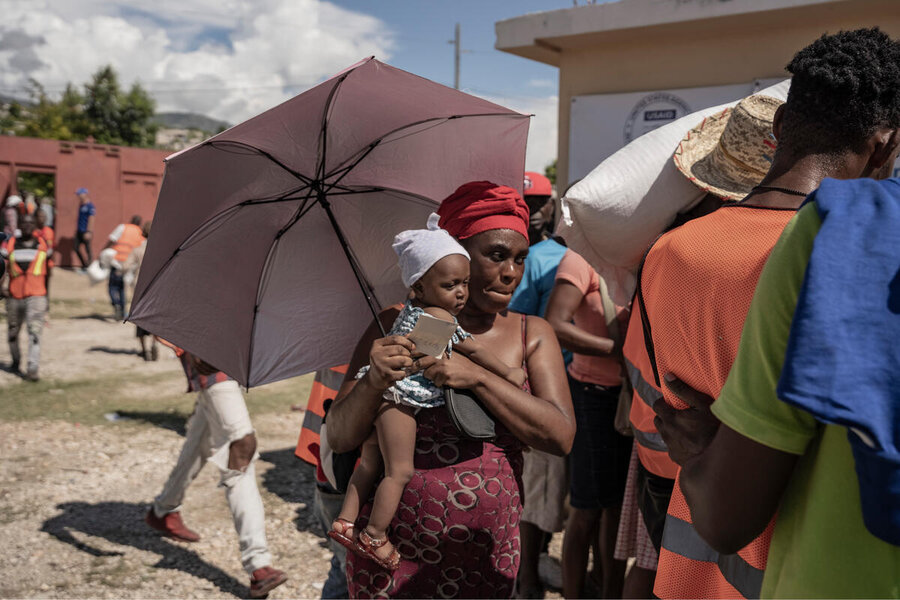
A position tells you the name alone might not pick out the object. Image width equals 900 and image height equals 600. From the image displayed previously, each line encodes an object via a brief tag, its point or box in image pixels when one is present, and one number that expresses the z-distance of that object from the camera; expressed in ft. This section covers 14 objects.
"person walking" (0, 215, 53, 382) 27.68
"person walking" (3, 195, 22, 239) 50.79
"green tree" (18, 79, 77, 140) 110.01
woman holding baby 6.48
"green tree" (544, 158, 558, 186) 77.71
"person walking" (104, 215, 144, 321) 35.60
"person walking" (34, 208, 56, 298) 29.32
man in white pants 13.12
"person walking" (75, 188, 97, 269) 67.67
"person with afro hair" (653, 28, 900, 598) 2.96
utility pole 100.48
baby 6.38
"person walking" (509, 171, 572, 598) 12.75
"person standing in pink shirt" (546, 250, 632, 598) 11.33
